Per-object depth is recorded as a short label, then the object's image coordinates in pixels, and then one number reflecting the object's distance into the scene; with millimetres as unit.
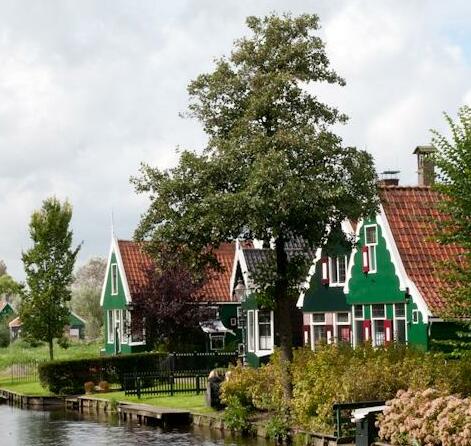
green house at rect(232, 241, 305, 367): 48906
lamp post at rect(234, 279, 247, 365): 41281
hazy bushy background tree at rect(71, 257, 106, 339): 107812
